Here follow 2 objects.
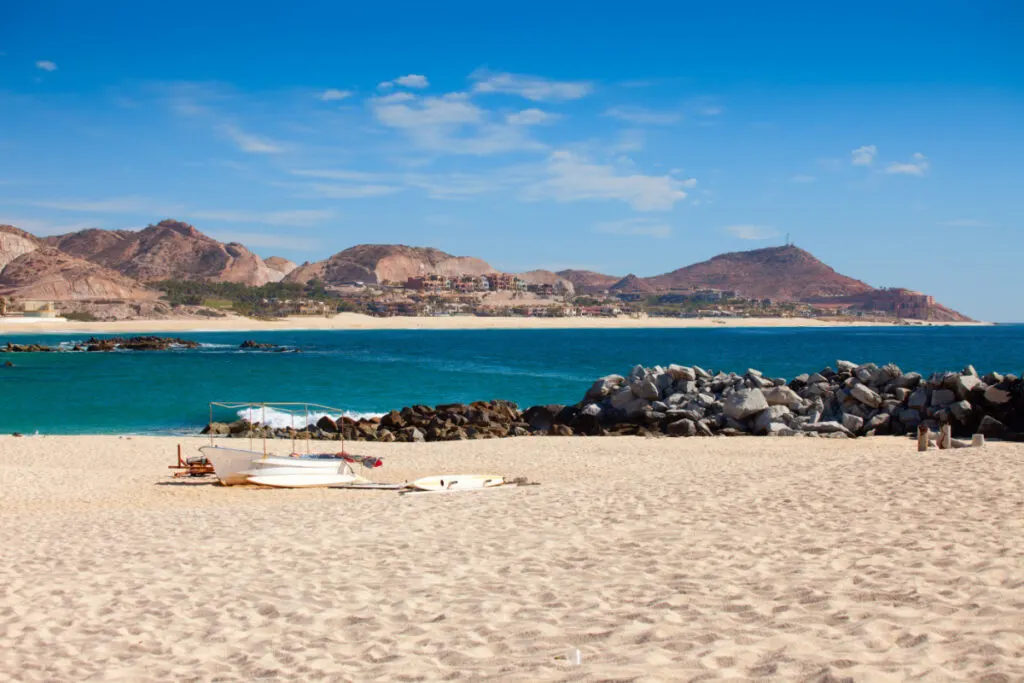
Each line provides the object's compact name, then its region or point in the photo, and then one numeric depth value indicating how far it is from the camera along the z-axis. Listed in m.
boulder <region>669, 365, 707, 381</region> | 29.27
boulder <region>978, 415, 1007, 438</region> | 20.94
